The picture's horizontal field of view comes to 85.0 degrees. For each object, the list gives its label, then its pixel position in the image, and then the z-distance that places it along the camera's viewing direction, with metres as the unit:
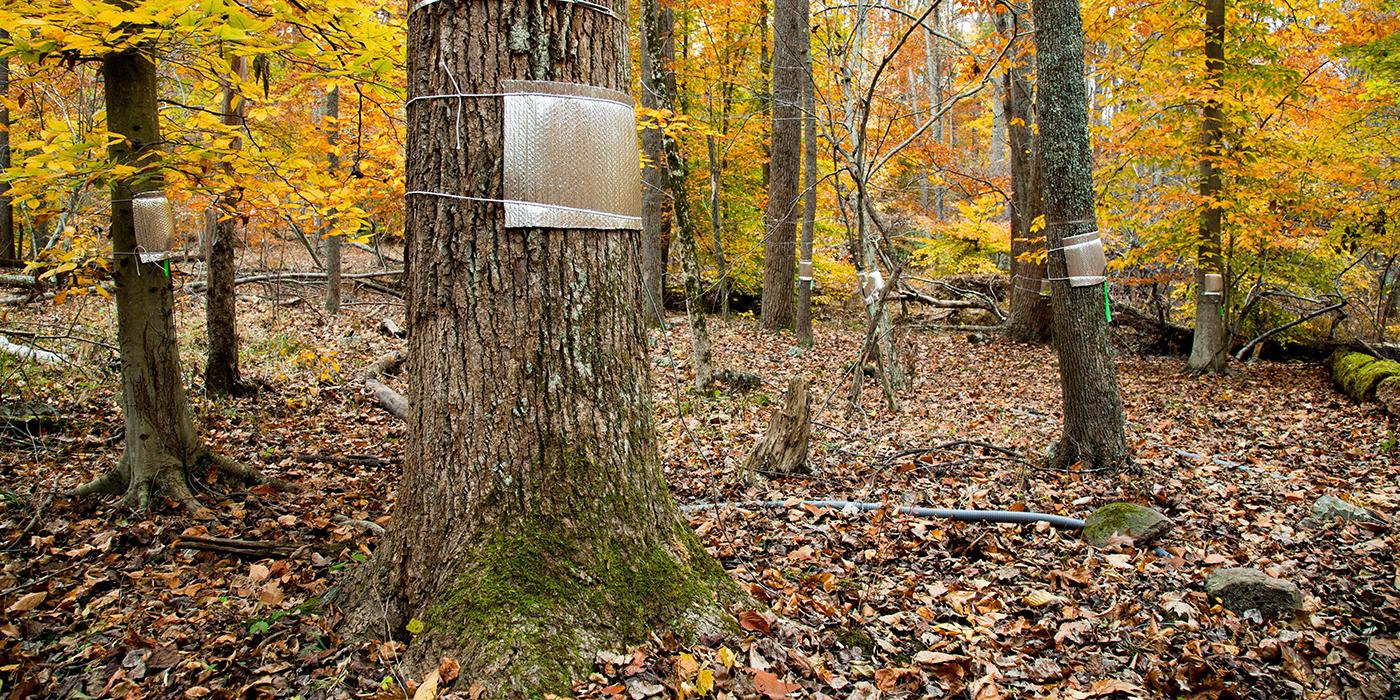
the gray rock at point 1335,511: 4.41
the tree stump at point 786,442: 5.39
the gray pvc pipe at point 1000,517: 4.27
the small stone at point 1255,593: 3.30
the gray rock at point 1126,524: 4.09
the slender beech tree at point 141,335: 4.19
